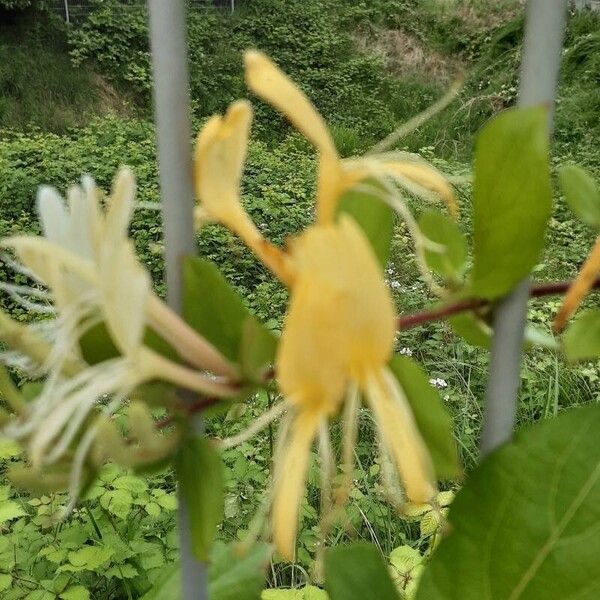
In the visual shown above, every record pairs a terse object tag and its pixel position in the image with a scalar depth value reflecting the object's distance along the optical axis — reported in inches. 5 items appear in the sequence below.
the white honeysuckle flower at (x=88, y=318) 8.9
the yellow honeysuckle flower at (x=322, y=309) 7.6
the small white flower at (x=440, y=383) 74.5
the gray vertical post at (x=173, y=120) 11.1
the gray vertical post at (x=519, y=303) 11.2
